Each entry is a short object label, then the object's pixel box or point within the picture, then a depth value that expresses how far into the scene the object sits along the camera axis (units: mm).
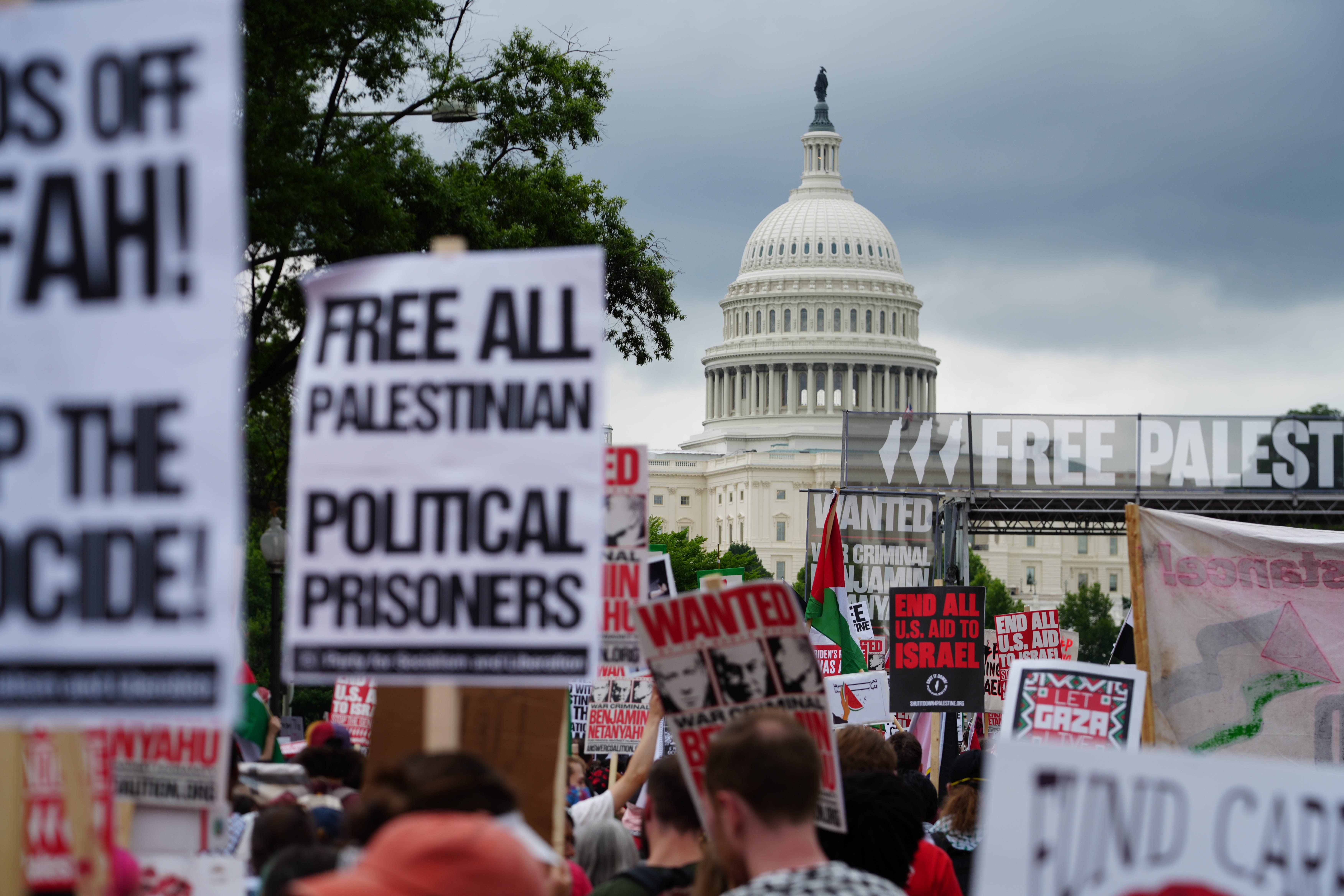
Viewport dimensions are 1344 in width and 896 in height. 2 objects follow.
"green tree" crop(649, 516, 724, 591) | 76562
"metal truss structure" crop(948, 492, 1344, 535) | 27453
